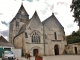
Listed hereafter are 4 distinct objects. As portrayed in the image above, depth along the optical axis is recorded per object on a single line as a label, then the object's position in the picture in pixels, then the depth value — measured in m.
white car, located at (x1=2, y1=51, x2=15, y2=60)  10.80
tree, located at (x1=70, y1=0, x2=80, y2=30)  11.74
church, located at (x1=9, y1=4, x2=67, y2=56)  18.31
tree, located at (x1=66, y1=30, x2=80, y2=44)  23.63
